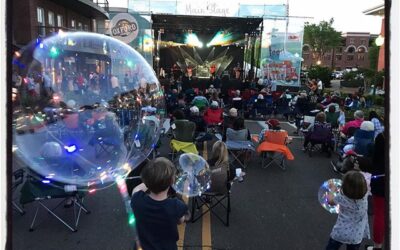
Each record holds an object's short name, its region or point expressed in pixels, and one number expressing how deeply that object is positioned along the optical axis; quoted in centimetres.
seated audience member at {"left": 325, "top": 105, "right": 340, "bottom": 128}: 972
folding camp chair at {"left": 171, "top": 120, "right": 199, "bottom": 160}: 704
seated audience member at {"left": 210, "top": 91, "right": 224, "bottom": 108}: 1294
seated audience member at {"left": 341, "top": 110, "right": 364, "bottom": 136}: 822
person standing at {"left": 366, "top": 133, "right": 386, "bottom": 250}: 390
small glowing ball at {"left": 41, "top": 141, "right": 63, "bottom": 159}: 338
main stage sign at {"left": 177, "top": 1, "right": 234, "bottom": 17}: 1808
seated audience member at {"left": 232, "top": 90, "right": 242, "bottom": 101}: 1414
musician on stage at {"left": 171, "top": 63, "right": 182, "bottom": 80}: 2556
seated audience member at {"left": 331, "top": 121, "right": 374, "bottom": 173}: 682
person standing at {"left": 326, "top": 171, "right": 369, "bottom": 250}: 341
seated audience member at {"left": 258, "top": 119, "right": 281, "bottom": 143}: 807
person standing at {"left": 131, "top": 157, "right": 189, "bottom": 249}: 242
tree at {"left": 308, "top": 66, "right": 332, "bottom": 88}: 3384
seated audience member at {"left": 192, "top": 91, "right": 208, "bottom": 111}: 1152
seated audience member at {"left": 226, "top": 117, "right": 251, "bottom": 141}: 766
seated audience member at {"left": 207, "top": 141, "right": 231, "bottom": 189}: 460
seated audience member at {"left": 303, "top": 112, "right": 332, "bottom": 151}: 865
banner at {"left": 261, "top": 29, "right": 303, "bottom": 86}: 1820
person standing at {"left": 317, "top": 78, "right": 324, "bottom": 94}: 2117
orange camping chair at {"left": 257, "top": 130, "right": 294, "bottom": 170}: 740
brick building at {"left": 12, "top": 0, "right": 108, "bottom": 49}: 1655
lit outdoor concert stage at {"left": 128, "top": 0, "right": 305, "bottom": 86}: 1806
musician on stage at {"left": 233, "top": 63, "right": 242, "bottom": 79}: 2507
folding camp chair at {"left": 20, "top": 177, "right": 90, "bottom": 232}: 452
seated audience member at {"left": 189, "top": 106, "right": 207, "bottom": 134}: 909
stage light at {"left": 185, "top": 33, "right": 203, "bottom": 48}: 2653
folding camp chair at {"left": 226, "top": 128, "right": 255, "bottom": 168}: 740
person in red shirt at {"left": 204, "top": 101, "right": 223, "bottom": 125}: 962
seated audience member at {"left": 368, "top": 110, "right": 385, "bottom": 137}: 731
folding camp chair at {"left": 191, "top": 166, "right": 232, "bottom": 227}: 462
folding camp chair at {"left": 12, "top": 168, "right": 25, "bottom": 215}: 483
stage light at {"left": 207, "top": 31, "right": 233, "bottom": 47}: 2552
